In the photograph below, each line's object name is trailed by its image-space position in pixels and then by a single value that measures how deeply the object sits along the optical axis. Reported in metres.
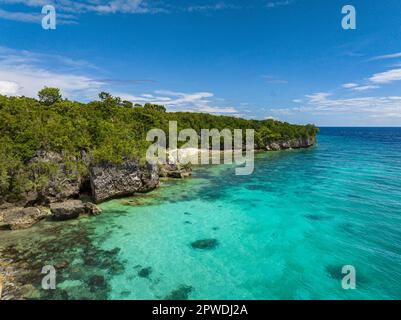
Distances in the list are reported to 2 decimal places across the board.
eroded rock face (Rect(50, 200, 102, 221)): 20.80
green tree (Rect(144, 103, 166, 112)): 67.41
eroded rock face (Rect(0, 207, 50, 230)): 19.17
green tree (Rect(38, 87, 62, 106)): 42.69
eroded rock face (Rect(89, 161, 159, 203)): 24.95
